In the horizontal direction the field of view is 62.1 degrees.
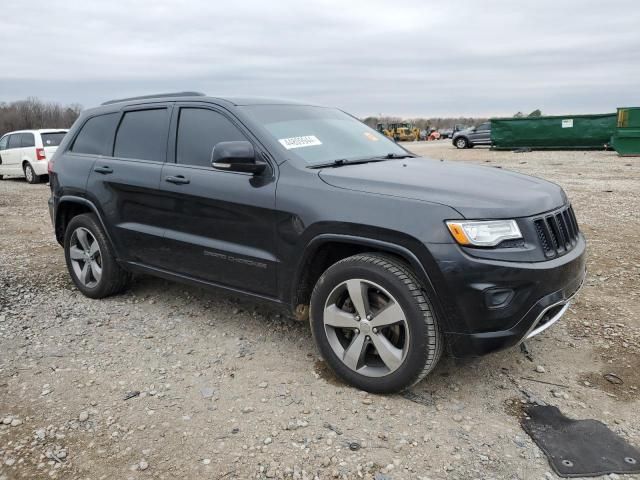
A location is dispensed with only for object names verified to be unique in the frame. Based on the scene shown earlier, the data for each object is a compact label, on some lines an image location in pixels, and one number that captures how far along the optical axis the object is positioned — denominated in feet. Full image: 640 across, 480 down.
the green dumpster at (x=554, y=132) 74.23
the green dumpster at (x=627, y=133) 63.16
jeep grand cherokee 9.12
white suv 47.44
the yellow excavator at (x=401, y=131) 176.35
